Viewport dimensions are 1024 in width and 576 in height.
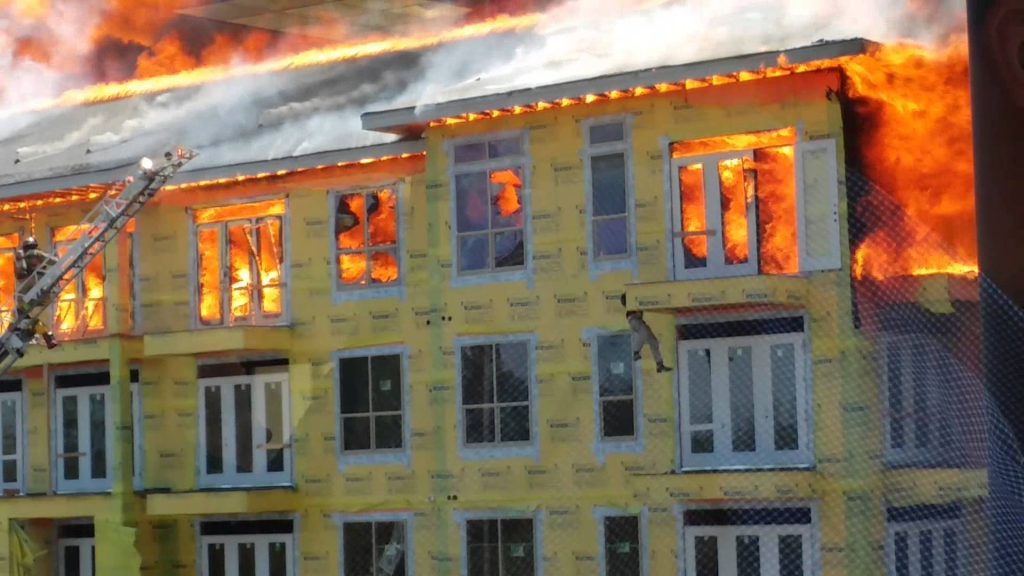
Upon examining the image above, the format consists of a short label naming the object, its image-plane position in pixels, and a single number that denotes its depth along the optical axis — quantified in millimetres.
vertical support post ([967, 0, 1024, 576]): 18344
